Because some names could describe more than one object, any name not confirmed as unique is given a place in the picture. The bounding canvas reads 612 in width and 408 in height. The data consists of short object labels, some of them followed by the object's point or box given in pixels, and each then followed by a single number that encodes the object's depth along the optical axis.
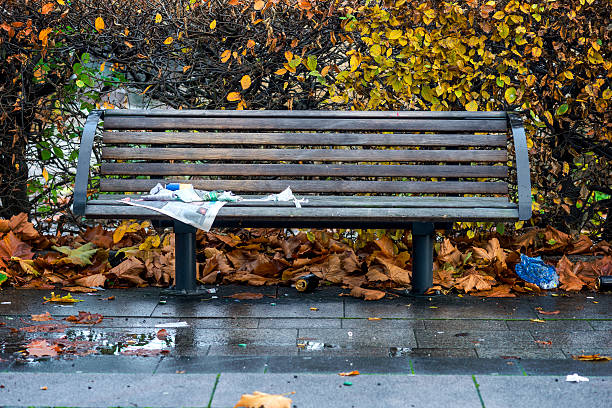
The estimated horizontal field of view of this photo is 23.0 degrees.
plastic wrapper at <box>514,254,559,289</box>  9.18
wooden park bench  9.04
